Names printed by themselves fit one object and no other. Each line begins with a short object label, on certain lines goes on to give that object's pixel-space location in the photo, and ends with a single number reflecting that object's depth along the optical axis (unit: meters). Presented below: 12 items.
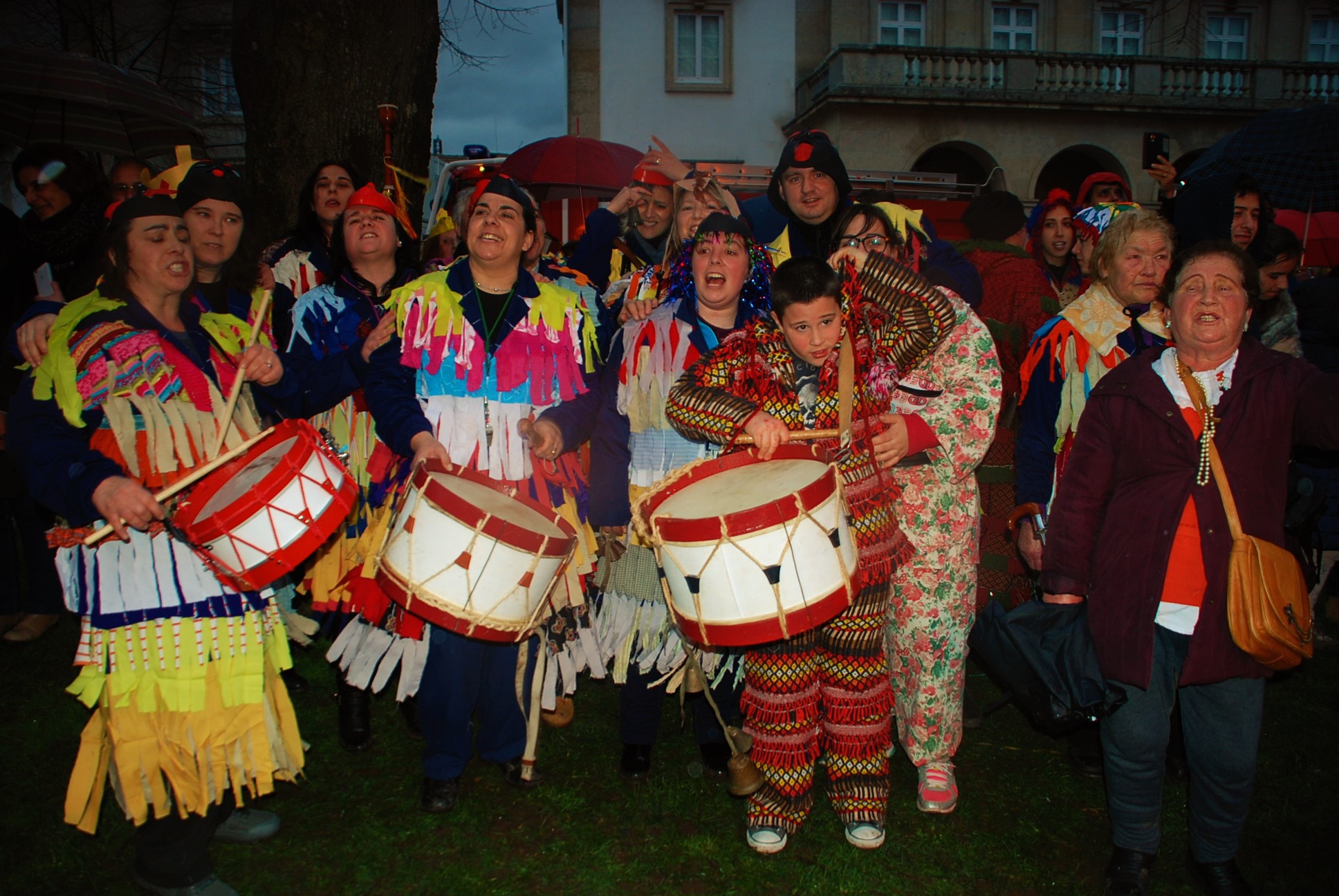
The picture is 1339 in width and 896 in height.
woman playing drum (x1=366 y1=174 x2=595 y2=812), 3.08
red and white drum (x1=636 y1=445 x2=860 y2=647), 2.33
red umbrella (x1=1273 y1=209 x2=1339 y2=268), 7.27
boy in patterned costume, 2.68
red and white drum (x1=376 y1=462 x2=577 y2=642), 2.52
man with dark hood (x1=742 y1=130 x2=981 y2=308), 3.52
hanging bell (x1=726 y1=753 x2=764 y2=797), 2.91
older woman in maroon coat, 2.43
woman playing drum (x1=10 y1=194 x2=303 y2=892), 2.39
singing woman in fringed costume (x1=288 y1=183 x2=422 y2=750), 3.38
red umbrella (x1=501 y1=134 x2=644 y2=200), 8.59
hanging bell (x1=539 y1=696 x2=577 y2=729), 3.75
